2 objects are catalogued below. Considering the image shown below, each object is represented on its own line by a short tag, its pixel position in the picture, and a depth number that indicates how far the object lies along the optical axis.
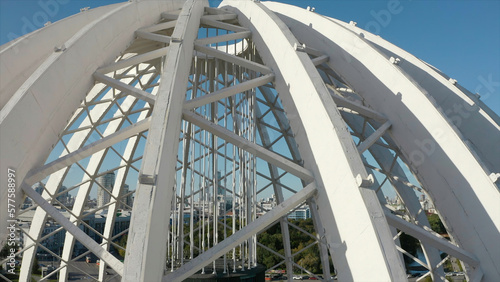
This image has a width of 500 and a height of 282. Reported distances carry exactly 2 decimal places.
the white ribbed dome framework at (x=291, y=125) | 6.29
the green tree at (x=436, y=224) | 56.81
